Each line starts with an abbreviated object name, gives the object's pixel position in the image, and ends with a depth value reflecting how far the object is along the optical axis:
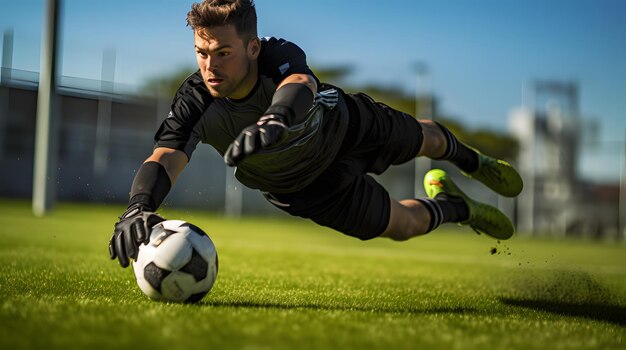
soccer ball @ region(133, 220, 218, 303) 3.30
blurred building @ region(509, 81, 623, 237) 21.59
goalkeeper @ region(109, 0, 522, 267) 3.48
